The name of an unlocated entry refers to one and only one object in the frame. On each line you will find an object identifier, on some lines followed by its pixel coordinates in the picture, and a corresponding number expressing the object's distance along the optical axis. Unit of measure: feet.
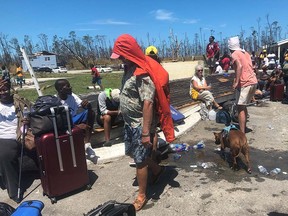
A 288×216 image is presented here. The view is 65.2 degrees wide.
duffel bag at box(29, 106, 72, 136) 8.56
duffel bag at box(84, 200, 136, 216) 6.15
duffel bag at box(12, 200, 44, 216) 5.59
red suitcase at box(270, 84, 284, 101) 24.00
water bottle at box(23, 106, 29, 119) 9.48
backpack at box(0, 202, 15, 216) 6.15
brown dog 10.09
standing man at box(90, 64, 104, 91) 39.82
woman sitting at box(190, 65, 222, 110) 17.41
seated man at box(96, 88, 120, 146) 12.73
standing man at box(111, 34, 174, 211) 7.66
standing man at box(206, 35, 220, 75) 35.29
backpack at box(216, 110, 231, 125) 16.40
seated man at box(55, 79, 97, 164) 11.22
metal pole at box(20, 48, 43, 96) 13.02
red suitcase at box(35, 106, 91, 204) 8.61
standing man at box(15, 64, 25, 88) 48.64
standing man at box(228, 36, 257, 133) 13.34
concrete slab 12.01
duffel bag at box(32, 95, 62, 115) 8.75
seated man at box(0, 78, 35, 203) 9.38
